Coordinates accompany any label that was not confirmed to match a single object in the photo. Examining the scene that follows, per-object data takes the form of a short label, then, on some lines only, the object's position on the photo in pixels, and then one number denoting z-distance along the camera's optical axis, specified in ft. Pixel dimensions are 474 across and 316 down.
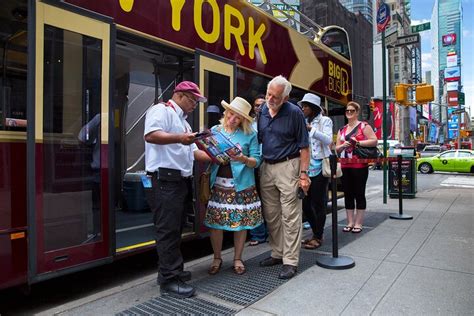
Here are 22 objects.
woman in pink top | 18.65
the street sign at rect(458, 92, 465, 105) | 103.35
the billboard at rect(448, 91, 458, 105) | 134.10
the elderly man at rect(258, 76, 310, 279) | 12.42
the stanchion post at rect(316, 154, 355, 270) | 13.45
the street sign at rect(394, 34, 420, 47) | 32.17
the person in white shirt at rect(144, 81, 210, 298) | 10.46
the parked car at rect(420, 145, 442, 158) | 121.41
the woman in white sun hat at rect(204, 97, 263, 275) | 12.07
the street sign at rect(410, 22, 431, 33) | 34.96
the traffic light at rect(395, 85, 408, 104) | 37.58
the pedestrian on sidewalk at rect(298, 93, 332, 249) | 15.89
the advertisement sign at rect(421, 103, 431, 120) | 286.66
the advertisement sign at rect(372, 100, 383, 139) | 132.53
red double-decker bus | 9.34
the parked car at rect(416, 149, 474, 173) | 69.77
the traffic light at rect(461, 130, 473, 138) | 132.98
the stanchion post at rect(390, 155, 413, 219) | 23.02
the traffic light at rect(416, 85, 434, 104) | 37.40
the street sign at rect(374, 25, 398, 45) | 31.97
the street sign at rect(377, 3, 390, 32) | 32.60
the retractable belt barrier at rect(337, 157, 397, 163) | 18.48
